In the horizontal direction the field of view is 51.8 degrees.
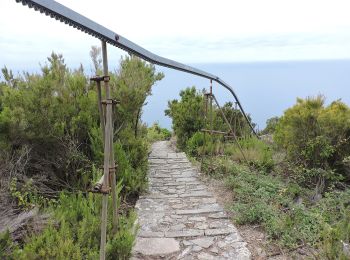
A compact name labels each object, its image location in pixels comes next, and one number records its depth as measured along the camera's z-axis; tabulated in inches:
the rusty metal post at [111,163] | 109.2
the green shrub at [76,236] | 112.2
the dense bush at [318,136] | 258.4
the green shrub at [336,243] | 122.3
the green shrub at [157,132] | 509.2
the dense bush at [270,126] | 517.4
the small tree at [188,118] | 394.9
